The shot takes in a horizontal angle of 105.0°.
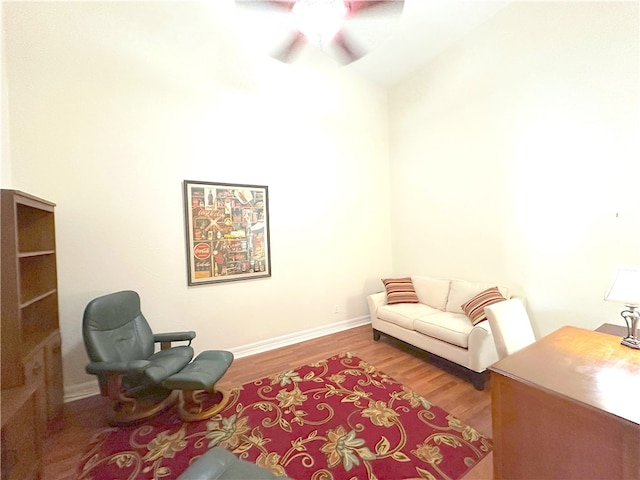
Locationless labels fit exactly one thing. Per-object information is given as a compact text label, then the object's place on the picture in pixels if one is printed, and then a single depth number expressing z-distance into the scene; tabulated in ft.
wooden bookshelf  4.37
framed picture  9.14
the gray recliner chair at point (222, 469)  3.45
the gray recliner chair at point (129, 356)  6.05
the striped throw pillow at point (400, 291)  11.28
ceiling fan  5.58
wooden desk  3.23
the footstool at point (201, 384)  6.05
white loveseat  7.55
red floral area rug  5.03
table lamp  4.85
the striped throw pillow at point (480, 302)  8.35
